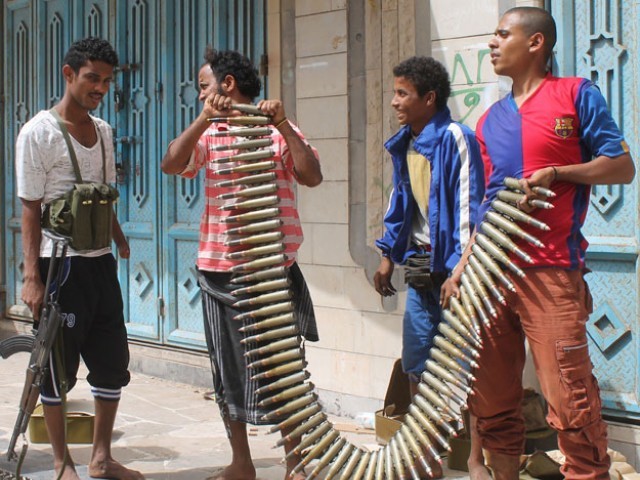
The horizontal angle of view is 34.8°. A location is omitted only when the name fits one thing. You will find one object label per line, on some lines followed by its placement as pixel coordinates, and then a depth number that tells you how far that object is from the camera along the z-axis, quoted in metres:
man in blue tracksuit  4.96
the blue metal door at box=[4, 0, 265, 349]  7.82
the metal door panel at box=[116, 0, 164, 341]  8.17
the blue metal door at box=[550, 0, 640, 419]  5.29
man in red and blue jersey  3.98
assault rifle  4.82
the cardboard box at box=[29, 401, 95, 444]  5.91
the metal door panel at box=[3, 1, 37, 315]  9.59
